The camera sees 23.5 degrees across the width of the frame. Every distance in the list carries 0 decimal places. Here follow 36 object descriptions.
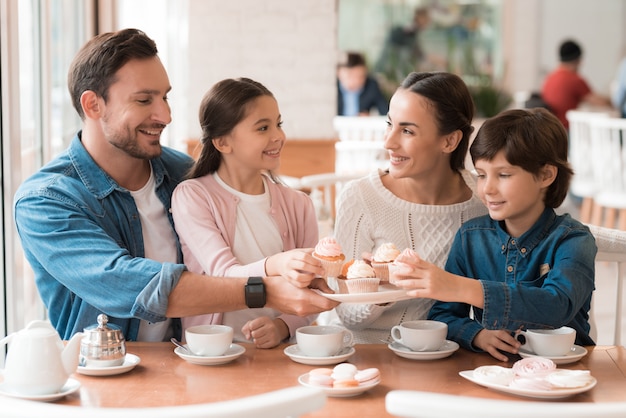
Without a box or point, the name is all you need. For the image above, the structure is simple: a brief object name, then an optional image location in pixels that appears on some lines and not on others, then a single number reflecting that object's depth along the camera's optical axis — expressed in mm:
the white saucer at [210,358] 3139
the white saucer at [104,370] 3071
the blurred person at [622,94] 10476
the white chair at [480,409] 2425
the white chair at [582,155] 9011
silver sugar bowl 3085
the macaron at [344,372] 2958
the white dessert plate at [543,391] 2929
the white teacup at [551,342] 3167
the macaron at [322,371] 2995
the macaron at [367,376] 2952
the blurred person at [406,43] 15301
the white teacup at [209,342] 3151
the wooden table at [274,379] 2936
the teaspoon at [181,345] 3209
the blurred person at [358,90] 11800
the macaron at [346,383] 2936
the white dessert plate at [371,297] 3127
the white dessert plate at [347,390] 2924
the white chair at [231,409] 2421
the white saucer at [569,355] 3156
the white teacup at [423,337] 3205
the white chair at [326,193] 4907
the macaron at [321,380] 2960
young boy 3189
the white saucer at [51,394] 2903
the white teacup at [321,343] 3152
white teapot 2895
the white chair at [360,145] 7519
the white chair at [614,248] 3630
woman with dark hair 3640
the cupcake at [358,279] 3278
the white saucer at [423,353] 3185
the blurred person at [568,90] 11556
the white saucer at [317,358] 3139
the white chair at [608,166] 8072
